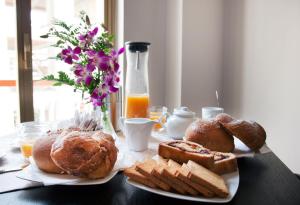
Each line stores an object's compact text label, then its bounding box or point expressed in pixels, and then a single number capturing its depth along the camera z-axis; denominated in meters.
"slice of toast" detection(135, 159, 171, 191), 0.57
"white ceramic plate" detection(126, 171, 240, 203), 0.53
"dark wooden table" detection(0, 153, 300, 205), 0.57
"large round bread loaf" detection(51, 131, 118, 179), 0.59
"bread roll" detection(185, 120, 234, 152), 0.81
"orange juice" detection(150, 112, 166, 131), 1.21
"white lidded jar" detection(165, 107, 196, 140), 1.02
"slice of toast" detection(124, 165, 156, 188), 0.58
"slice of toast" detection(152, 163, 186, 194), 0.56
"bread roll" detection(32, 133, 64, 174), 0.63
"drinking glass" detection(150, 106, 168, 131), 1.20
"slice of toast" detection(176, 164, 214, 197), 0.55
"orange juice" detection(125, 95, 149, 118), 1.15
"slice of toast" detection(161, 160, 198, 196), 0.56
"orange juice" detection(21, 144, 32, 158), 0.81
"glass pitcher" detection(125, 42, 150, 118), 1.16
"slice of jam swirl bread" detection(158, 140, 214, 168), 0.66
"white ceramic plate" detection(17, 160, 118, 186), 0.59
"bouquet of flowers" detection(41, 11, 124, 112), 0.88
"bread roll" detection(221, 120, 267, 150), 0.81
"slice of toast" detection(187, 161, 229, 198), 0.54
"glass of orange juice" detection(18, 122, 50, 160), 0.81
